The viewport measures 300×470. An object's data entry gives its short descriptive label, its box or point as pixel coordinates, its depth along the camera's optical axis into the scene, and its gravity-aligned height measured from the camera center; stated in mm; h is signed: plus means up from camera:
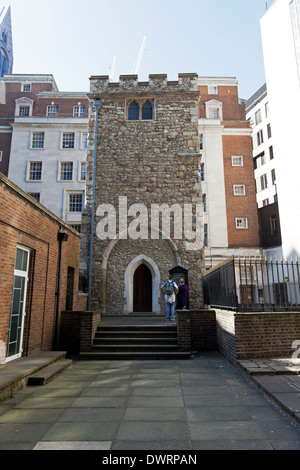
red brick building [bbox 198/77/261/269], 22156 +8472
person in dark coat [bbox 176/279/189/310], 10523 +52
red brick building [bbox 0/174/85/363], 5929 +615
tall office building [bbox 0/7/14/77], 81625 +71795
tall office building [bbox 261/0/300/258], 14375 +9838
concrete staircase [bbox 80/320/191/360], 7441 -1209
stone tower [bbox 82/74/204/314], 13719 +5025
